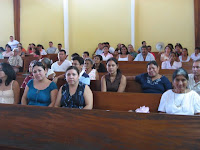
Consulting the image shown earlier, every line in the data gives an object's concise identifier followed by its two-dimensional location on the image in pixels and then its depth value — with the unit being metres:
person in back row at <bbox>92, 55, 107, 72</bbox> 5.52
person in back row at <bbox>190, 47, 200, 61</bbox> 7.94
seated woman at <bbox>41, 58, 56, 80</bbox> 4.36
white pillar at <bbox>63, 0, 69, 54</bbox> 10.95
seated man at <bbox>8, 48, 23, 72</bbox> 8.05
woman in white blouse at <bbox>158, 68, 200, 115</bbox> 2.86
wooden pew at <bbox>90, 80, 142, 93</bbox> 3.91
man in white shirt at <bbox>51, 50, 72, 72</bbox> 5.68
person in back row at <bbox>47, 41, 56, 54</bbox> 11.13
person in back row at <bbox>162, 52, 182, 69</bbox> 5.73
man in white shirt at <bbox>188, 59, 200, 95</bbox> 3.56
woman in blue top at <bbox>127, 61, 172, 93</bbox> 3.64
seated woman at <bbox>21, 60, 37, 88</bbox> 4.18
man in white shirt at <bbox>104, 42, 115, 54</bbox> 10.27
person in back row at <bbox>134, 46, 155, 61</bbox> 6.59
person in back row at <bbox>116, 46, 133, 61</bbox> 7.45
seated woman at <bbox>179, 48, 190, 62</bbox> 7.21
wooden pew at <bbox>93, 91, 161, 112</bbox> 3.16
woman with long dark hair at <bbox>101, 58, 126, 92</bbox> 3.87
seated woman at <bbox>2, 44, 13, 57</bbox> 9.95
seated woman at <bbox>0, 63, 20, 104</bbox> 3.54
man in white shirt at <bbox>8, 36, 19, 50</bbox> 11.52
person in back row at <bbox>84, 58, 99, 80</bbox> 4.66
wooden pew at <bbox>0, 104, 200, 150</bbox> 1.97
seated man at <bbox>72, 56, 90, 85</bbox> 4.34
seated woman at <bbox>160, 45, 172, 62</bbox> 7.54
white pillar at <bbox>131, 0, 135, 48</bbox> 10.41
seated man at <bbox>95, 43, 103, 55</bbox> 10.01
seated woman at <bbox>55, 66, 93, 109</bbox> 3.18
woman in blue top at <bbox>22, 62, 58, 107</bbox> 3.36
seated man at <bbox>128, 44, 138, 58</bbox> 9.03
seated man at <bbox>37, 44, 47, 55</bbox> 10.85
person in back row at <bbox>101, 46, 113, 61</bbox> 8.15
